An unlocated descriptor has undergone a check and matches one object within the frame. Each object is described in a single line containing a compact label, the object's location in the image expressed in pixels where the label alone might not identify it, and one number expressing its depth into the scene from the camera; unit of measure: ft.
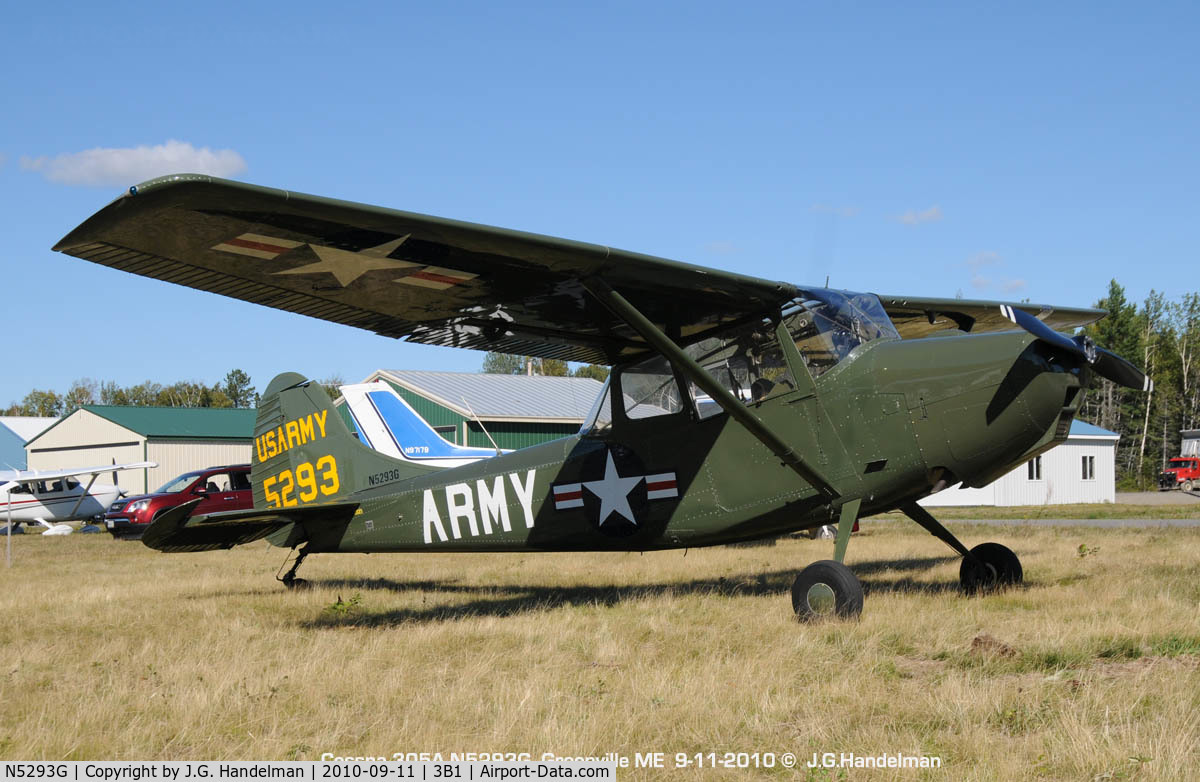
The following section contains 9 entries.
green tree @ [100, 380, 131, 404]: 407.23
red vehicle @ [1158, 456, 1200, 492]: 187.01
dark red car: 82.07
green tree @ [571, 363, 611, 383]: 355.56
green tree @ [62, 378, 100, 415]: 433.07
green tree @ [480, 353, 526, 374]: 400.06
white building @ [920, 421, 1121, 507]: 124.67
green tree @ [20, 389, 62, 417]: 432.25
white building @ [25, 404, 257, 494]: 150.20
